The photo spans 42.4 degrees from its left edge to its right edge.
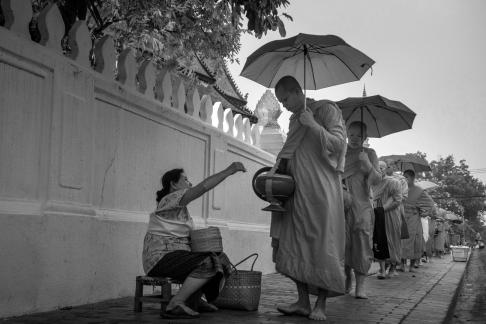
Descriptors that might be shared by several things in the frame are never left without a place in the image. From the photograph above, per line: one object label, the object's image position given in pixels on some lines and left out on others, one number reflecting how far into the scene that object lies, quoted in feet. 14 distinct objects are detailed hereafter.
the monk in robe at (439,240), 69.41
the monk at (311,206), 15.80
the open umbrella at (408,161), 43.57
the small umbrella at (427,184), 56.30
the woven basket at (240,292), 17.12
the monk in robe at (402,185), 35.46
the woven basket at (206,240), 15.93
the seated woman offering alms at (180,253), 15.14
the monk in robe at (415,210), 41.34
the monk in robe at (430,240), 55.78
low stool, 15.20
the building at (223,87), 73.03
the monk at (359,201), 22.26
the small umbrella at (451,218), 95.80
